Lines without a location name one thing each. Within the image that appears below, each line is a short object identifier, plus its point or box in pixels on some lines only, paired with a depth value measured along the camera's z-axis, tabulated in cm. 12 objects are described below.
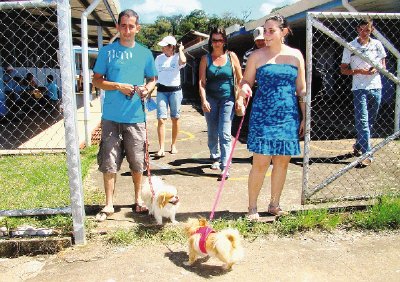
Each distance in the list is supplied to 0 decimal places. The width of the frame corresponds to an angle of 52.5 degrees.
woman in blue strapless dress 373
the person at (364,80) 574
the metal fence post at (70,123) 333
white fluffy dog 386
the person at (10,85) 1119
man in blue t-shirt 389
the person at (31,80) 1177
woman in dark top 527
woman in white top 672
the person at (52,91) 1404
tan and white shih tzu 304
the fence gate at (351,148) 425
